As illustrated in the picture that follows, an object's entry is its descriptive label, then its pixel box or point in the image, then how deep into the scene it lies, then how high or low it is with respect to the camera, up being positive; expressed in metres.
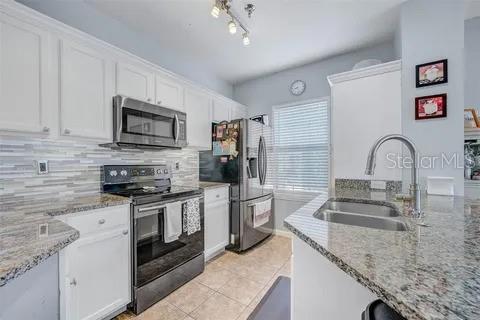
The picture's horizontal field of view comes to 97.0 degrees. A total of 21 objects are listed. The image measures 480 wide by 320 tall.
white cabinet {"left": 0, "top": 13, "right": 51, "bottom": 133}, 1.38 +0.58
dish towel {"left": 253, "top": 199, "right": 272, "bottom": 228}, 2.93 -0.77
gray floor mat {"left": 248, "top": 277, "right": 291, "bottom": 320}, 1.54 -1.16
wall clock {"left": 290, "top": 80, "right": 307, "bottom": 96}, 3.33 +1.15
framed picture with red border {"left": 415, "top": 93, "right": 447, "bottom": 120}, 1.85 +0.47
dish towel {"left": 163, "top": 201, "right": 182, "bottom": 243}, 1.93 -0.57
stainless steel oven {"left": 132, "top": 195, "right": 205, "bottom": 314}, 1.73 -0.89
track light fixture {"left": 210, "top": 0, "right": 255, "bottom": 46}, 1.72 +1.31
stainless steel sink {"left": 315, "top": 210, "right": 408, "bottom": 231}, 1.09 -0.36
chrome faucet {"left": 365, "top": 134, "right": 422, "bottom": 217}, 1.06 -0.04
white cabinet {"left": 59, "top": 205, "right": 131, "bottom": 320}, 1.40 -0.76
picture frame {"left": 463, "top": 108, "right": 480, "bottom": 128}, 1.99 +0.42
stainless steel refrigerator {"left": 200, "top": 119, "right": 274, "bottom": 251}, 2.82 -0.14
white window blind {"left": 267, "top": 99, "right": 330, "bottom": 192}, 3.19 +0.20
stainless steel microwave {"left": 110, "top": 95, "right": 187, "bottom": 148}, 1.96 +0.36
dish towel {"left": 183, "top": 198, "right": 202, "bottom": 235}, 2.12 -0.58
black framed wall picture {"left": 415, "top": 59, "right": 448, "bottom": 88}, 1.85 +0.76
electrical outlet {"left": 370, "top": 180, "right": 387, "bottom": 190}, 2.07 -0.25
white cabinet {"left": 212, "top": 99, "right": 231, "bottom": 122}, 3.14 +0.76
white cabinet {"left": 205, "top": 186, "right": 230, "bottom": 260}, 2.56 -0.77
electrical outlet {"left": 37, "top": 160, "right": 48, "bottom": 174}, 1.69 -0.05
